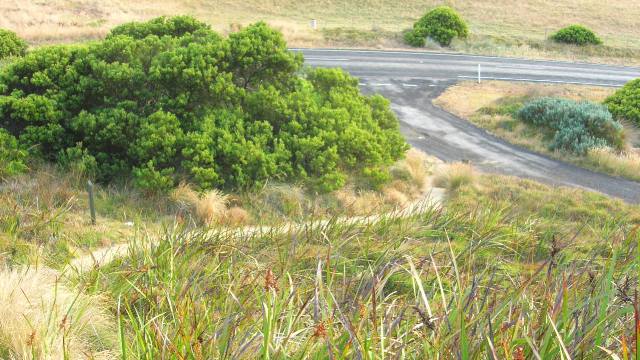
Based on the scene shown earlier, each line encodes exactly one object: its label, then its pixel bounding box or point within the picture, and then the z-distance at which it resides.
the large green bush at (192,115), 13.83
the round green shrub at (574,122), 22.28
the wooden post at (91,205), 10.55
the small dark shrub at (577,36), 43.47
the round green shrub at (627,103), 24.81
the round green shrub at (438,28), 40.41
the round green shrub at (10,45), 26.09
